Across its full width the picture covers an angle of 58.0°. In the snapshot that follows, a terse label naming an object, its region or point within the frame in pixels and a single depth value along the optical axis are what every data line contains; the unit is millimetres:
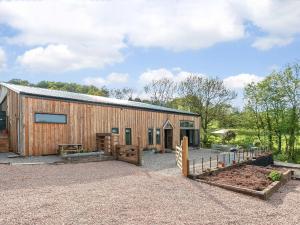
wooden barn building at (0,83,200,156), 13547
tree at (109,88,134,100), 48531
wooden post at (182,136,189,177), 10742
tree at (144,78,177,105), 40372
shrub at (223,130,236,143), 30400
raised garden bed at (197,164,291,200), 9150
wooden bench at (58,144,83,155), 13960
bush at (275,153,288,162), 27394
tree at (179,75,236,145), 33156
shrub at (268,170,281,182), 11349
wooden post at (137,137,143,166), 13297
